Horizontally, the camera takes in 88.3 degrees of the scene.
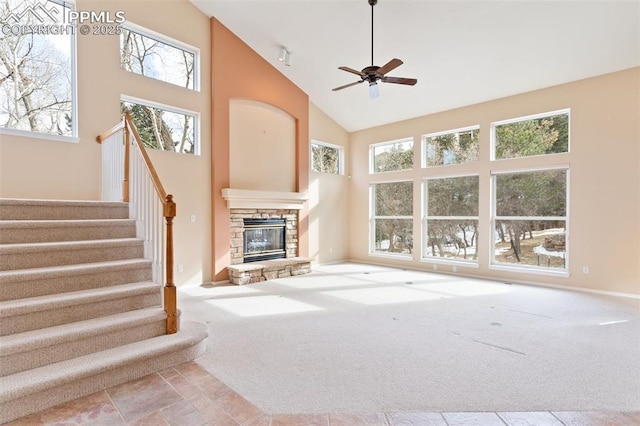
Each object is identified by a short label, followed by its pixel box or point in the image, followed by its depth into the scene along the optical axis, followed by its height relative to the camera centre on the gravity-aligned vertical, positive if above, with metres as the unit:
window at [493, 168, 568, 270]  5.78 -0.15
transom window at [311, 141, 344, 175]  8.21 +1.36
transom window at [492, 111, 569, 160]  5.73 +1.37
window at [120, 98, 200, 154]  5.31 +1.45
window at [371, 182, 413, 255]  7.87 -0.17
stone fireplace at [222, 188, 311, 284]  6.23 -0.52
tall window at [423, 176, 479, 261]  6.82 -0.16
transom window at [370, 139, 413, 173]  7.84 +1.36
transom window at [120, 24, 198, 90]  5.21 +2.59
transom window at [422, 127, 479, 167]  6.80 +1.37
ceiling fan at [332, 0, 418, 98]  4.07 +1.72
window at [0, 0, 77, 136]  4.22 +1.90
